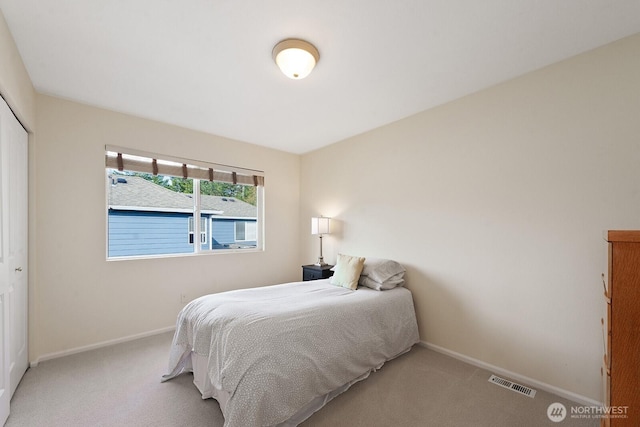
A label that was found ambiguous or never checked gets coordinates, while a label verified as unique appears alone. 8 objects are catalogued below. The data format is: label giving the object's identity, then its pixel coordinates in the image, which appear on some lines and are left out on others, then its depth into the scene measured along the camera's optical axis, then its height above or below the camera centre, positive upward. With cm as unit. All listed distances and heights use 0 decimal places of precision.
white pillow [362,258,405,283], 296 -60
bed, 164 -91
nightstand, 372 -78
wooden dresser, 104 -43
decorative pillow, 297 -63
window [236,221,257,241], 412 -25
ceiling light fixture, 192 +109
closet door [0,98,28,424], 180 -28
